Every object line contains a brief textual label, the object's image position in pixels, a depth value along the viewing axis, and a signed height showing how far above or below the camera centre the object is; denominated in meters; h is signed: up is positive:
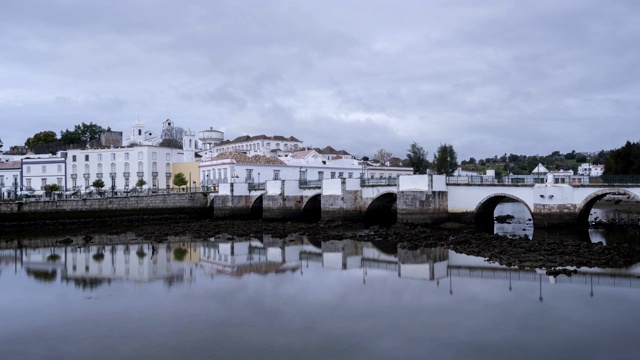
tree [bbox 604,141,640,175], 54.17 +2.17
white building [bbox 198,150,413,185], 51.59 +1.92
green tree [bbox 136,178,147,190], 56.59 +0.78
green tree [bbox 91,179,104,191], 54.91 +0.75
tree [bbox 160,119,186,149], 78.71 +9.48
